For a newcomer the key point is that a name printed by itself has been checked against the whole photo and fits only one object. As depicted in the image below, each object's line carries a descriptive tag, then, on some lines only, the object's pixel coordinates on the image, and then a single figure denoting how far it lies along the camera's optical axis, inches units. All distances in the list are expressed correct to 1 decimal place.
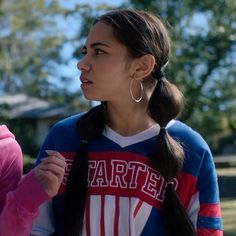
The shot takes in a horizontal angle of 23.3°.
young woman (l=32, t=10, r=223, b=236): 82.0
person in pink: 66.9
